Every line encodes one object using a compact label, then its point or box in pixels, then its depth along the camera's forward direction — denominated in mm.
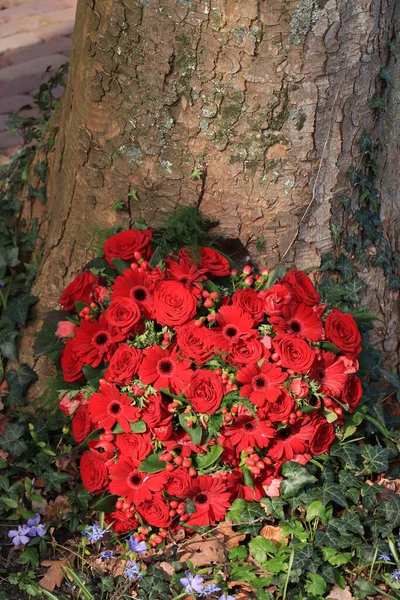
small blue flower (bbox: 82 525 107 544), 2631
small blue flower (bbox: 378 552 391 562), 2574
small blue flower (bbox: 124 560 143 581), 2520
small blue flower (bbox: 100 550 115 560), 2621
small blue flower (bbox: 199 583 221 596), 2445
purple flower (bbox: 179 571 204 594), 2473
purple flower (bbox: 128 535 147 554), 2645
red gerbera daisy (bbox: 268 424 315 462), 2703
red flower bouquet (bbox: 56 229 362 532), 2639
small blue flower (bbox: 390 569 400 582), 2555
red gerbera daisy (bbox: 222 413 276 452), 2637
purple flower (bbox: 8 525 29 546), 2705
